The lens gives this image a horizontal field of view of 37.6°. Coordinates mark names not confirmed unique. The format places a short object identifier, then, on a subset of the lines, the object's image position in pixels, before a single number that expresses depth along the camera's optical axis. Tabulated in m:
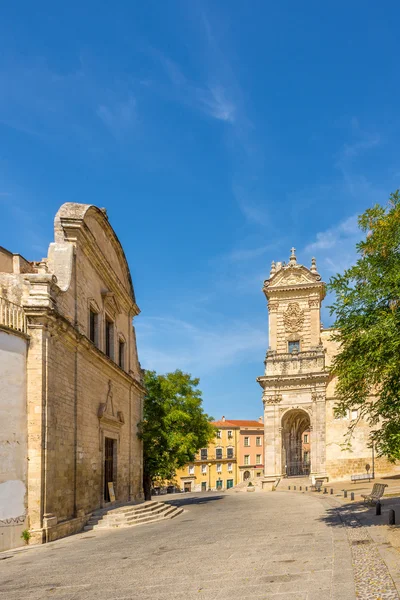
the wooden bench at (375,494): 18.15
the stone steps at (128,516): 17.69
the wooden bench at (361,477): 35.42
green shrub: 13.53
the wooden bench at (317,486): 31.73
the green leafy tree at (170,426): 28.02
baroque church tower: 40.97
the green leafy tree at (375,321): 12.66
